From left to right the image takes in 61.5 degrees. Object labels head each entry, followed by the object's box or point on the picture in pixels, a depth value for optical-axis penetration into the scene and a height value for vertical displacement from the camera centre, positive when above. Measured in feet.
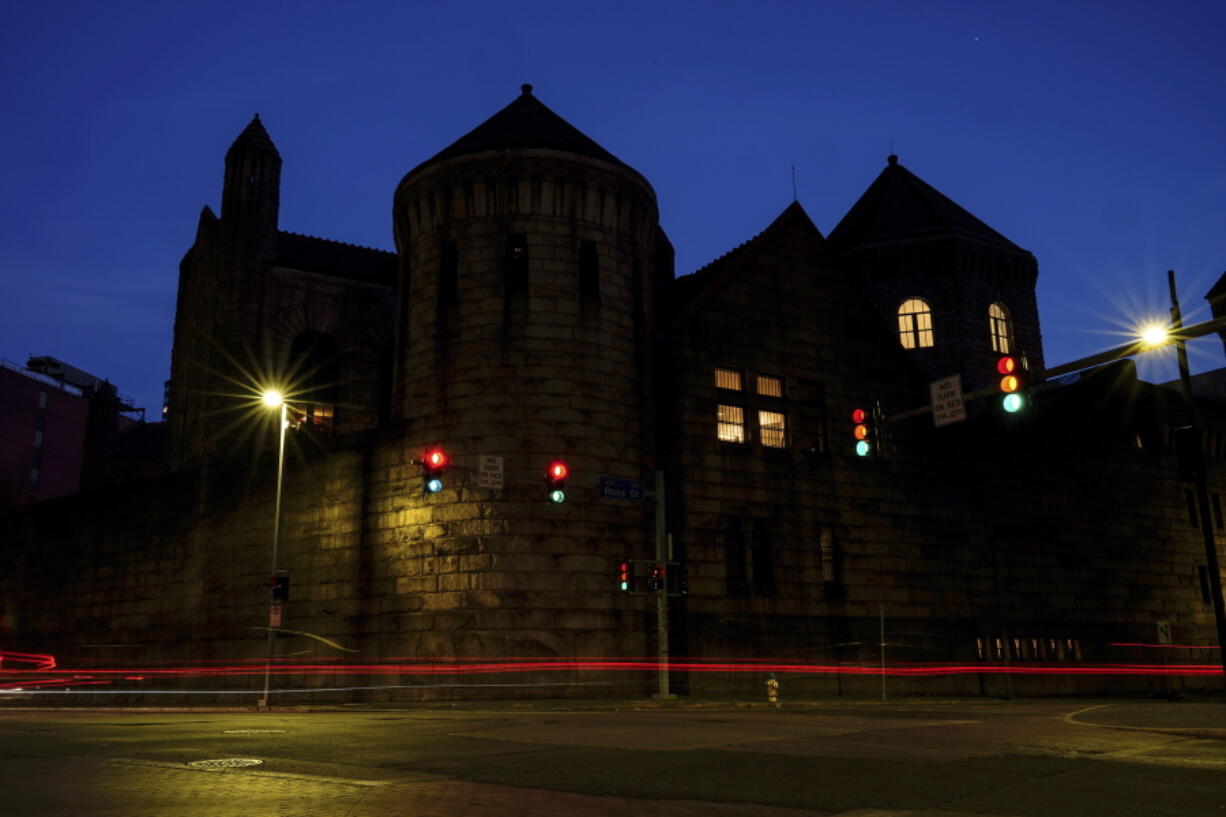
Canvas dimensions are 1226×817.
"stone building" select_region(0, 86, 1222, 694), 105.19 +20.74
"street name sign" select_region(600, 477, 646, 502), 89.32 +13.70
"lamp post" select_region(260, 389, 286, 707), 92.02 +13.89
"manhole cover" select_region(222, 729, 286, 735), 52.65 -3.86
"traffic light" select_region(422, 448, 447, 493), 78.33 +13.68
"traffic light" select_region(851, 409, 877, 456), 67.10 +13.69
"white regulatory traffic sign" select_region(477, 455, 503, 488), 88.81 +15.18
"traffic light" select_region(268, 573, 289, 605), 92.43 +6.08
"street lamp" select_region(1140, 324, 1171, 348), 54.70 +16.03
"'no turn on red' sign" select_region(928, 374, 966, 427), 61.57 +14.40
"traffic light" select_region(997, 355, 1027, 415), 54.24 +13.43
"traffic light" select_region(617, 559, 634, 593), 91.71 +6.38
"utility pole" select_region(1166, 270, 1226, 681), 56.70 +8.97
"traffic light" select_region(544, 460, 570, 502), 80.12 +13.05
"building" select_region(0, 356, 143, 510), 331.57 +72.04
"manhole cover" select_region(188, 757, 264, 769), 35.96 -3.78
